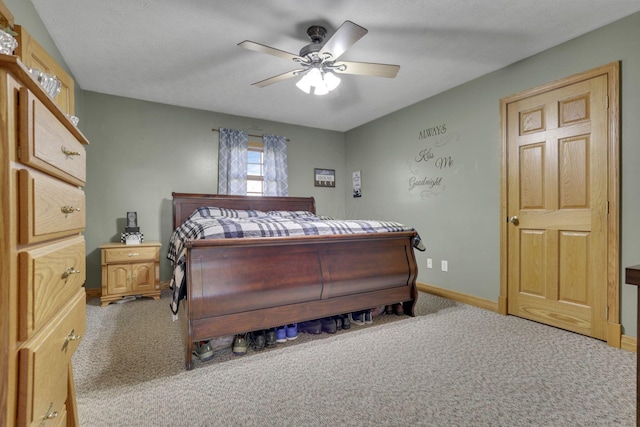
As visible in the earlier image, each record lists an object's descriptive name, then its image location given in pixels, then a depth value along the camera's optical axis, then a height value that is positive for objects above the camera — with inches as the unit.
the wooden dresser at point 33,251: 22.6 -3.3
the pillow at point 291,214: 165.2 -0.6
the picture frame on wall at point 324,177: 197.9 +23.0
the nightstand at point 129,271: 127.6 -24.5
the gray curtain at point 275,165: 177.6 +27.5
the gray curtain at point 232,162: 165.8 +27.7
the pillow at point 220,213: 149.5 -0.1
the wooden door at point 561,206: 91.0 +2.2
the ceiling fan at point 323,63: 81.6 +44.8
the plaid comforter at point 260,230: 79.9 -5.1
